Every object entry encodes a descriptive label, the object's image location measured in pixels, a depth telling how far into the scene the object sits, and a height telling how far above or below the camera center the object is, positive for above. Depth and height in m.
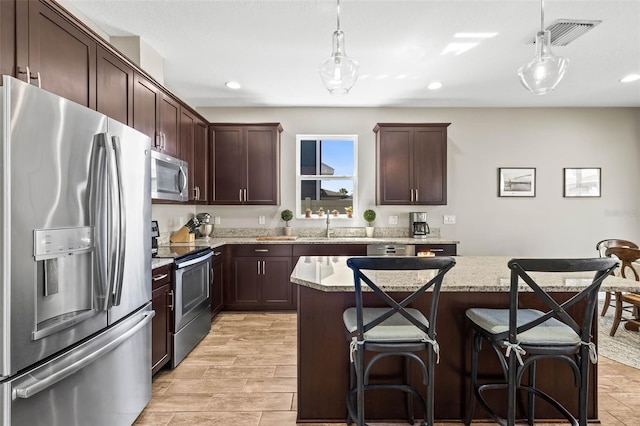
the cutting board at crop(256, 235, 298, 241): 4.60 -0.32
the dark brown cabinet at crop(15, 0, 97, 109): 1.69 +0.89
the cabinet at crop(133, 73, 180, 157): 2.80 +0.90
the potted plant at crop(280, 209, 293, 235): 4.93 -0.04
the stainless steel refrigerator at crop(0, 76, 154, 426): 1.29 -0.20
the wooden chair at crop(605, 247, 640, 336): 3.45 -0.62
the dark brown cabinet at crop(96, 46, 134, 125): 2.29 +0.91
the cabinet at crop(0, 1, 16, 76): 1.56 +0.82
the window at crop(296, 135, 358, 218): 5.09 +0.59
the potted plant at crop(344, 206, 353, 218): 5.08 +0.06
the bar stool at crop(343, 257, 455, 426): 1.60 -0.58
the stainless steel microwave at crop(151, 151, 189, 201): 2.96 +0.35
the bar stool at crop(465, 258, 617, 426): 1.59 -0.59
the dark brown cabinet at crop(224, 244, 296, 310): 4.40 -0.81
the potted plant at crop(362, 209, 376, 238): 4.89 -0.06
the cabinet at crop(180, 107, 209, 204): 3.84 +0.77
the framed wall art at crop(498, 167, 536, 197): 5.05 +0.47
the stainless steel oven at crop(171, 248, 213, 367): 2.88 -0.79
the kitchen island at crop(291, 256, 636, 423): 2.06 -0.89
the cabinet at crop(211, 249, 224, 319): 4.01 -0.84
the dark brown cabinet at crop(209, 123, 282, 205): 4.66 +0.68
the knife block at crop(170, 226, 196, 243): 3.92 -0.25
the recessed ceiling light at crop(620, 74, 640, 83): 3.94 +1.56
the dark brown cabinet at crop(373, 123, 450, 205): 4.68 +0.69
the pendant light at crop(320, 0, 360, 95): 2.17 +0.94
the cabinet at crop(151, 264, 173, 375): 2.54 -0.78
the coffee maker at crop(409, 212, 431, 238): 4.80 -0.16
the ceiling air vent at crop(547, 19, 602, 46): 2.76 +1.52
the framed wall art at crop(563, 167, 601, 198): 5.05 +0.45
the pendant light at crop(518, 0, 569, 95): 2.21 +0.94
